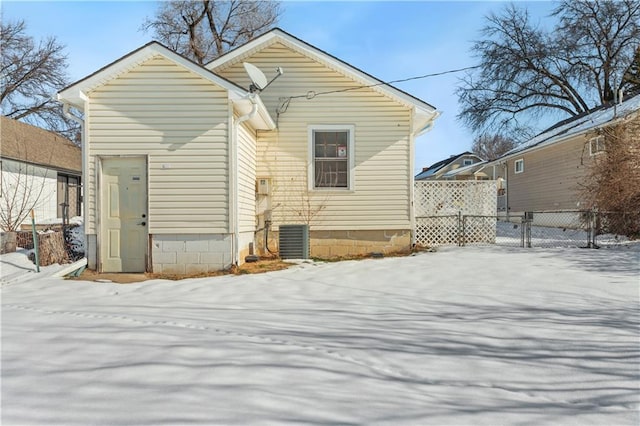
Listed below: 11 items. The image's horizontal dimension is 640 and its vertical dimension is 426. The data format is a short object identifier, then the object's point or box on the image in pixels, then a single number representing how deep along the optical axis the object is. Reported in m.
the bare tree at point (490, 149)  50.84
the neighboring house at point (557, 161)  15.01
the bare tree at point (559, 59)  27.08
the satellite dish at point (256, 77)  8.73
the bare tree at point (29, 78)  26.11
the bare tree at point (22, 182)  15.88
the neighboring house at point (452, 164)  36.34
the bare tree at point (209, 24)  25.11
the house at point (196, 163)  8.12
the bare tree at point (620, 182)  11.54
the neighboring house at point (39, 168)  16.34
